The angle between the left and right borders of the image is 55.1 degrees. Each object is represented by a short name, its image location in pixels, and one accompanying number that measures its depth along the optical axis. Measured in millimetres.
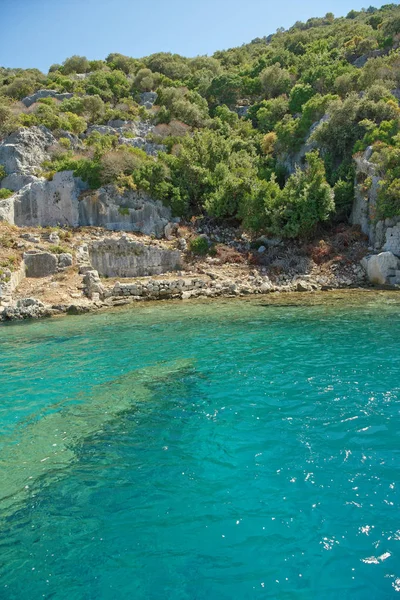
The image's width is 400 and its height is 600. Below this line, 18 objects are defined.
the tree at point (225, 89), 56656
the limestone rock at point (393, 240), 24094
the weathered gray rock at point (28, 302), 20469
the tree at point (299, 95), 42844
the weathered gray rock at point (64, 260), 25188
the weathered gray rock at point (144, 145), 40688
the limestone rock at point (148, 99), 54406
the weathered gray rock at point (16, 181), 33656
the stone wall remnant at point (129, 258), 27438
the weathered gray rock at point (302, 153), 34141
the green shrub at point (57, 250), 26014
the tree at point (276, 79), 53281
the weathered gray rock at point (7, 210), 29391
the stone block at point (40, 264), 24766
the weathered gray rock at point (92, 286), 22609
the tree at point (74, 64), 66562
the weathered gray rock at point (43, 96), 49844
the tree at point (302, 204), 26234
